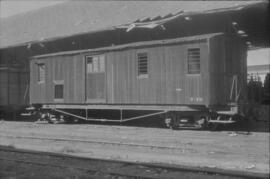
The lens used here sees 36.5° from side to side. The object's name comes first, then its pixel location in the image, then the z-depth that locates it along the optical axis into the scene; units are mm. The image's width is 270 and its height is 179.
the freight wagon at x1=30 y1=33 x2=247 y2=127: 15016
